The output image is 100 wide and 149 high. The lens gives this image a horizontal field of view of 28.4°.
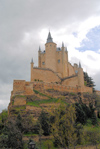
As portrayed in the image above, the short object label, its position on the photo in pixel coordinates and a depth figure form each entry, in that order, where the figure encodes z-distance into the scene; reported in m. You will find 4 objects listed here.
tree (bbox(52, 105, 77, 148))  27.39
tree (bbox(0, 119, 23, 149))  25.91
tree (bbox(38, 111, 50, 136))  32.12
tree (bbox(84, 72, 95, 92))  58.20
